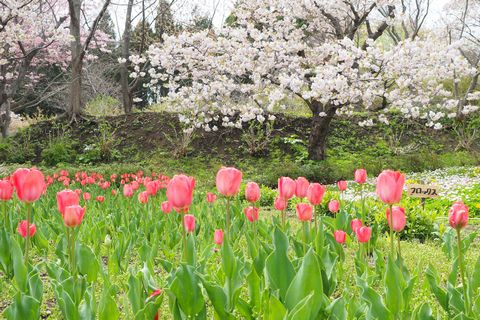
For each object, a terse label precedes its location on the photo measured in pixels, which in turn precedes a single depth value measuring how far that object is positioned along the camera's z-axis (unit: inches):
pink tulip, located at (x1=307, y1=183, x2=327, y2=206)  87.5
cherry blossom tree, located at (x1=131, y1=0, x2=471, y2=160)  386.0
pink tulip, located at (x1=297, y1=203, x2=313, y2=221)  83.2
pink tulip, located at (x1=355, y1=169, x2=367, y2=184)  110.9
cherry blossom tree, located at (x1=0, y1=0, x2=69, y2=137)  496.1
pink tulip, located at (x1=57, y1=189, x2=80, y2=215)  72.0
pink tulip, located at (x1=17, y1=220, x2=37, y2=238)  92.9
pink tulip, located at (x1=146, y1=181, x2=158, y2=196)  122.0
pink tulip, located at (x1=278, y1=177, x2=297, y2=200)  82.3
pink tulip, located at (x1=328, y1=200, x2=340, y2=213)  105.5
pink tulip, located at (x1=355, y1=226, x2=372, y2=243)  81.7
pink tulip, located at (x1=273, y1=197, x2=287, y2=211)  88.0
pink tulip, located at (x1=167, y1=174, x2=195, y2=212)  61.2
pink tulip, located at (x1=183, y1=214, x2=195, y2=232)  82.7
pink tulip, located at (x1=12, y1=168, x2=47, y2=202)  69.1
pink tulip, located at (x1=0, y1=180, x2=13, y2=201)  84.2
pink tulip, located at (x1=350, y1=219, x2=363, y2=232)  89.9
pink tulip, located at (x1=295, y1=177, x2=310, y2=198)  86.9
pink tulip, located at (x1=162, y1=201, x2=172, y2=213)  109.7
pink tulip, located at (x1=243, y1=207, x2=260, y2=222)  93.9
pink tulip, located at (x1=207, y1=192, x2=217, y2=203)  129.1
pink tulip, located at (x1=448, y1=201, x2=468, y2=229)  61.1
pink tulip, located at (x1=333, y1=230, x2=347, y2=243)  93.5
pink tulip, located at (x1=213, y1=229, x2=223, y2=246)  88.3
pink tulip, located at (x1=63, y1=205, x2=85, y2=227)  65.2
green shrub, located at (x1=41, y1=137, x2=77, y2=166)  488.7
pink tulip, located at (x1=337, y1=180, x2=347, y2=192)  127.3
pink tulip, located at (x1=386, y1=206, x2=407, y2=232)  73.2
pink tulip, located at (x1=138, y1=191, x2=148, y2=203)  124.4
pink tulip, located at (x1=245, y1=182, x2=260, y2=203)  81.5
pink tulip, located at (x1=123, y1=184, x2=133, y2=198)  134.5
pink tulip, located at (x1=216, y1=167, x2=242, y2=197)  68.5
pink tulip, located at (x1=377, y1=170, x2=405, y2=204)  64.6
